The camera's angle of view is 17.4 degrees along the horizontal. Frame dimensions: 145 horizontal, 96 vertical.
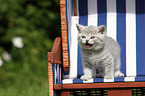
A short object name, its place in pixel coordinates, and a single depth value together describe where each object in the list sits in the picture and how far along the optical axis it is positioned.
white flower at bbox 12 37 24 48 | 8.52
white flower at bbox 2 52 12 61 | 8.73
